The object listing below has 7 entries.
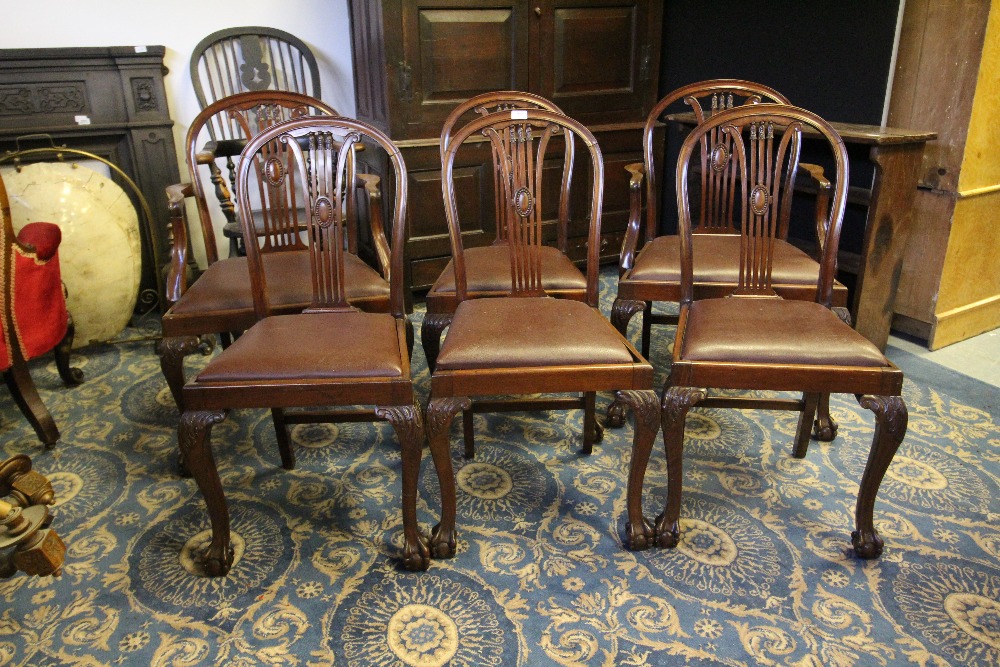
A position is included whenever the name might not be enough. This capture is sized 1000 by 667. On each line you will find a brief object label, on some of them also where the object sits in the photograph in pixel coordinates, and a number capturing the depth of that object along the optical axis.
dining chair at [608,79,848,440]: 2.17
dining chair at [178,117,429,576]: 1.64
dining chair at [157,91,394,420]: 2.04
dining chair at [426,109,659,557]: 1.68
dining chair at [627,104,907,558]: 1.68
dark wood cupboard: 3.08
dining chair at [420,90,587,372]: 2.13
